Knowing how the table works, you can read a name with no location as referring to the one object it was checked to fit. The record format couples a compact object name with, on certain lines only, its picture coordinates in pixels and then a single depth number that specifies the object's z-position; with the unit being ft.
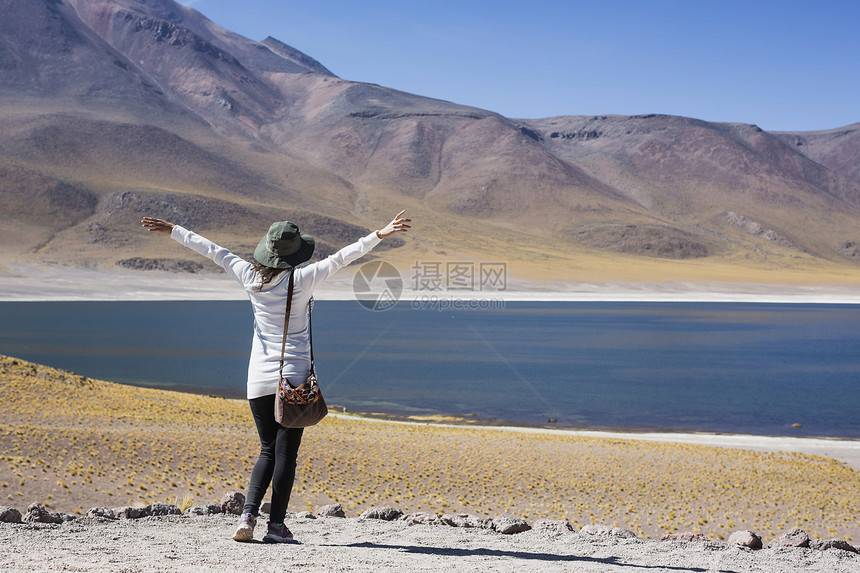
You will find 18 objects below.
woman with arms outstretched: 17.66
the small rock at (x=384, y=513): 24.66
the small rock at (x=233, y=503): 24.23
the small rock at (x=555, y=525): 24.93
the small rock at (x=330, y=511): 26.63
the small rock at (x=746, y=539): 23.47
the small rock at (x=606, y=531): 23.61
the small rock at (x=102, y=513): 22.22
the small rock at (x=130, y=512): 22.70
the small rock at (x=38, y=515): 20.57
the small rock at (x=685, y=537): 24.90
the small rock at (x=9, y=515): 20.29
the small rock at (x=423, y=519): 23.99
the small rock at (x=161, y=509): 23.18
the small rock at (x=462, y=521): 24.13
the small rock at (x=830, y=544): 24.23
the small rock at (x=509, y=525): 23.03
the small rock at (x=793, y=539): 24.20
